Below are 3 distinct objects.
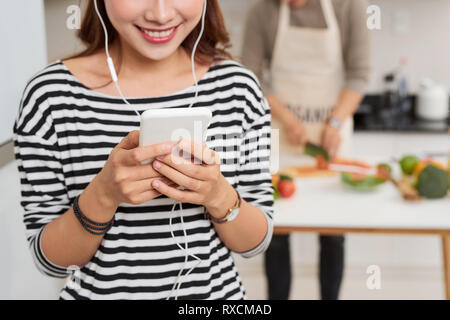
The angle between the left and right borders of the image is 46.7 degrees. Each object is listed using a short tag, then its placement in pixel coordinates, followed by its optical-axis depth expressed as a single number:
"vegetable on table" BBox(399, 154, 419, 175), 1.43
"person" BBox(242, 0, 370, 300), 1.65
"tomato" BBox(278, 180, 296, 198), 1.30
